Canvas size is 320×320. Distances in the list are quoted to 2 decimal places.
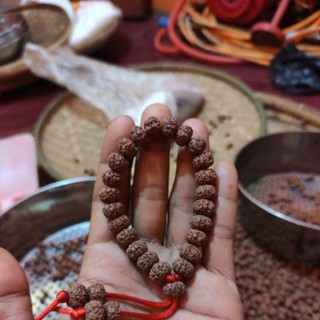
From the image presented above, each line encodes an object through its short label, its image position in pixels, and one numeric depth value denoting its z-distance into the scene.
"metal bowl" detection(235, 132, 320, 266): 0.29
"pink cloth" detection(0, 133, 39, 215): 0.33
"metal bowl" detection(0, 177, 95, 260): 0.30
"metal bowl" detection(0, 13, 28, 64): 0.44
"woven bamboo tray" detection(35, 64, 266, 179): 0.37
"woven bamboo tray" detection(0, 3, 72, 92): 0.46
